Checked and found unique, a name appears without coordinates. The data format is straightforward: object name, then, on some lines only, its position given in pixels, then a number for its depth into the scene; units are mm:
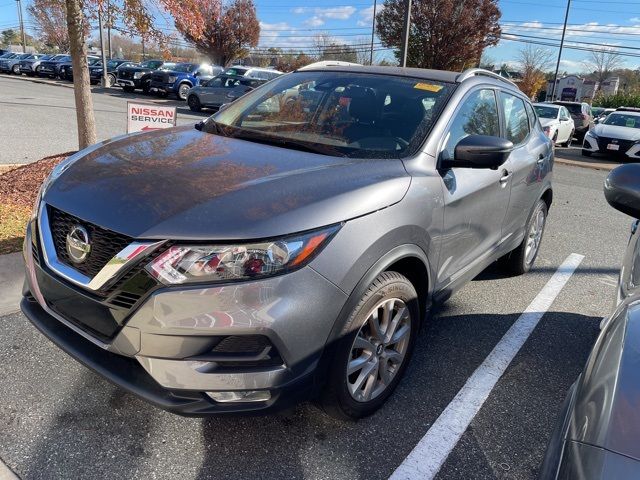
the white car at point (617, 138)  14523
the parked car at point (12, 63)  36156
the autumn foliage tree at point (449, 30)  25484
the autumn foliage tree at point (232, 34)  36219
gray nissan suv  1938
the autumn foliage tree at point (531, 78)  47109
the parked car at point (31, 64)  34375
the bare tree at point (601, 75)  62494
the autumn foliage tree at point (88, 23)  5641
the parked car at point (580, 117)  21172
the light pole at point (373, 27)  28852
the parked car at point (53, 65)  32250
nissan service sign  5715
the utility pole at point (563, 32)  32291
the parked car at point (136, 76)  24172
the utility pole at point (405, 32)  13477
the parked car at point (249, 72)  20609
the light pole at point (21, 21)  57031
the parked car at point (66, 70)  31102
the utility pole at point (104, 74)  27034
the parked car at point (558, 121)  16919
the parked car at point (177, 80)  23016
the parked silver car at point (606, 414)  1214
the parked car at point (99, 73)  29200
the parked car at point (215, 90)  19281
